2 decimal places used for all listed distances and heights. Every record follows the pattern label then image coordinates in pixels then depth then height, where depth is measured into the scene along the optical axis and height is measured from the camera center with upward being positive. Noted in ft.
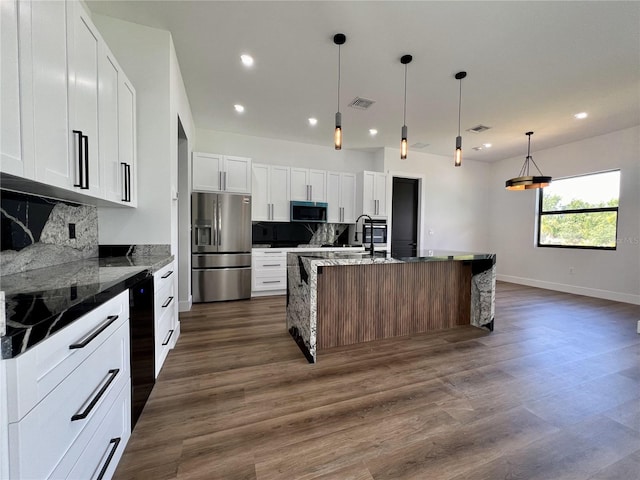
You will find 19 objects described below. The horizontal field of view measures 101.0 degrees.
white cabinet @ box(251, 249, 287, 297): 14.82 -2.29
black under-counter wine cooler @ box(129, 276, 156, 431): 4.87 -2.30
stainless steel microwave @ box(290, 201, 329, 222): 16.26 +1.31
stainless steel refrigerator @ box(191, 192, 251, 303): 13.28 -0.82
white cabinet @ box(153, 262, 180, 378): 6.29 -2.20
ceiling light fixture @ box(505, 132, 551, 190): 12.98 +2.68
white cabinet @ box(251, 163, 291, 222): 15.61 +2.31
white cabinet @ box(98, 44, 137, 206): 5.95 +2.46
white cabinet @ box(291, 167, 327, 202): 16.35 +3.01
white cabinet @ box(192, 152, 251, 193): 13.65 +3.08
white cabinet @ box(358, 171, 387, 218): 17.21 +2.65
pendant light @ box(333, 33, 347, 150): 7.97 +3.53
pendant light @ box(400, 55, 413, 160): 8.92 +3.45
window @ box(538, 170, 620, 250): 15.47 +1.58
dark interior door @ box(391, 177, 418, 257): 18.93 +1.47
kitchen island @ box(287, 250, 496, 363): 7.96 -2.21
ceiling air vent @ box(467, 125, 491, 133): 14.44 +5.95
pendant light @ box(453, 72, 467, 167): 9.56 +3.26
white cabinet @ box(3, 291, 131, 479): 2.15 -1.80
